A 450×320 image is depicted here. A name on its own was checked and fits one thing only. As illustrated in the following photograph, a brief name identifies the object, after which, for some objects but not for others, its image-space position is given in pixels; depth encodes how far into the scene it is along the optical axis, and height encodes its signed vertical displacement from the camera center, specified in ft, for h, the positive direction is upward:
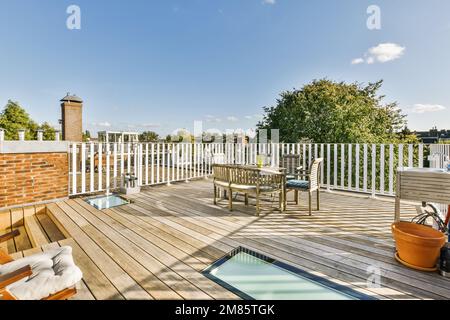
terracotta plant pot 6.32 -2.89
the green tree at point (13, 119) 46.49 +7.43
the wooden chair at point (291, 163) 15.51 -0.88
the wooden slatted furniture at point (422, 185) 6.90 -1.20
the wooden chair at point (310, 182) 11.85 -1.83
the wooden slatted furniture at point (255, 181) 11.76 -1.72
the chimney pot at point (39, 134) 13.99 +1.17
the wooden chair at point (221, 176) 12.89 -1.56
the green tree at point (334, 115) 29.73 +5.79
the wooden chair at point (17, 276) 3.82 -2.71
